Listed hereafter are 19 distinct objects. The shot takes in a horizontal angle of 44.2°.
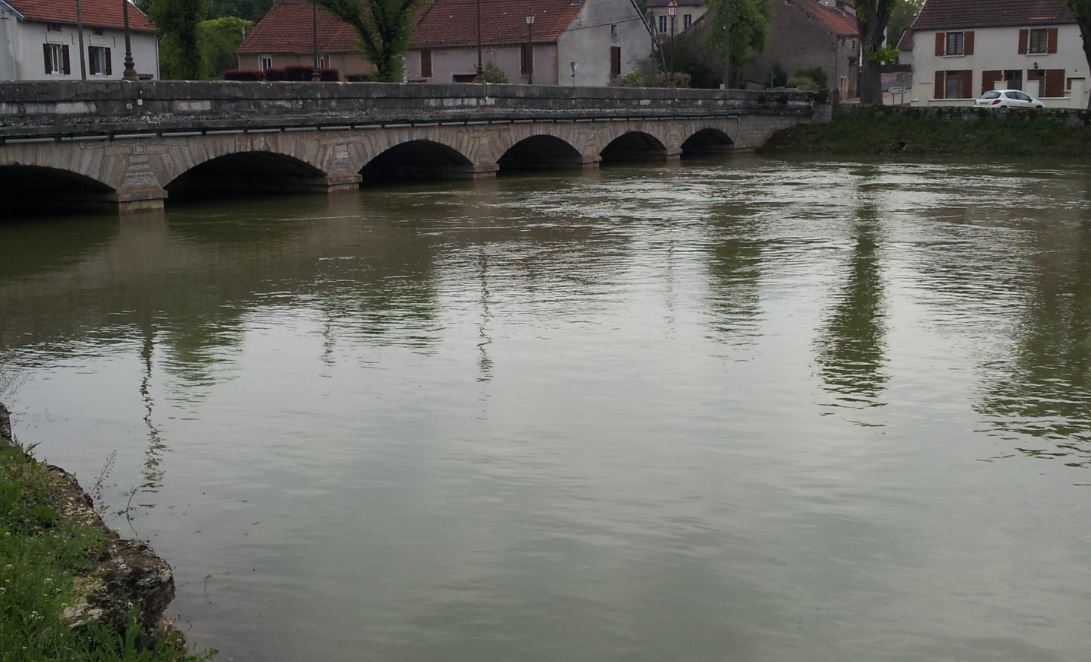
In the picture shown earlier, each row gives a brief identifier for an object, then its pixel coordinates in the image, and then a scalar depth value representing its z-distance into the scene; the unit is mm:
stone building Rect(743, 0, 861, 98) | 72375
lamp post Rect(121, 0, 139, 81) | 28355
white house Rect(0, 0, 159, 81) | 53219
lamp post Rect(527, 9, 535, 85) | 62119
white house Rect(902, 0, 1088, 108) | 63781
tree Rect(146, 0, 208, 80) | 56562
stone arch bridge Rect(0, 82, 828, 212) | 25234
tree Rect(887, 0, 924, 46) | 112962
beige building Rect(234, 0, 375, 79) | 69375
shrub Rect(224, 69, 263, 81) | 52688
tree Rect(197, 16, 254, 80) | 85562
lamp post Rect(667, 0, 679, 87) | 56588
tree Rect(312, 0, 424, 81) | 51688
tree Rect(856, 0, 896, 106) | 55719
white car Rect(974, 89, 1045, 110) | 58344
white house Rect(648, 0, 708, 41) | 92812
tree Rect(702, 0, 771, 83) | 67750
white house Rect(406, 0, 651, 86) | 65312
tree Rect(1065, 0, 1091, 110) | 49281
